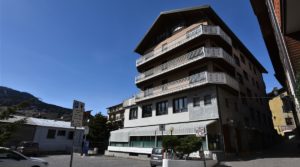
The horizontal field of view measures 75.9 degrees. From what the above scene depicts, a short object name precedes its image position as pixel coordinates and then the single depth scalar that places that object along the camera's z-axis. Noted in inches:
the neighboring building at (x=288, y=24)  276.2
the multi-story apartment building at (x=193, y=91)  831.1
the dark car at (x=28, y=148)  1001.5
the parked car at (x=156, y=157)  654.2
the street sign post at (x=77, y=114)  295.9
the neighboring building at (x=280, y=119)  2016.5
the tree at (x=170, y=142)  601.0
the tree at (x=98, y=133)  1446.9
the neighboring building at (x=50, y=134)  1352.1
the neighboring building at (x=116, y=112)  2605.6
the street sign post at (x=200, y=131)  487.2
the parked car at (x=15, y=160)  394.0
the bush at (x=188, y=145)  573.0
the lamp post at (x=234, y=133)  831.1
